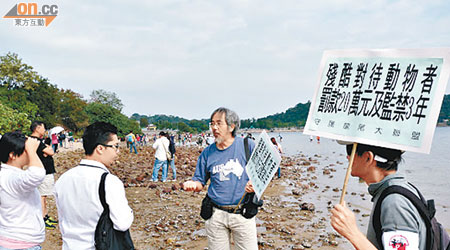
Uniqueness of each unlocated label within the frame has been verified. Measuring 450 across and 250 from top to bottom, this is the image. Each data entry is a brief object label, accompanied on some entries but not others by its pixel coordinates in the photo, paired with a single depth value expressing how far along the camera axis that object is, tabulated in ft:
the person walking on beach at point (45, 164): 17.51
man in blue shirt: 11.08
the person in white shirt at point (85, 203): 7.45
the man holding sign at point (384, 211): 4.89
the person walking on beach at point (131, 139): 86.07
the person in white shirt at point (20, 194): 8.80
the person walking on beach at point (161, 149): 36.68
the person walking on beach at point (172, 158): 39.73
